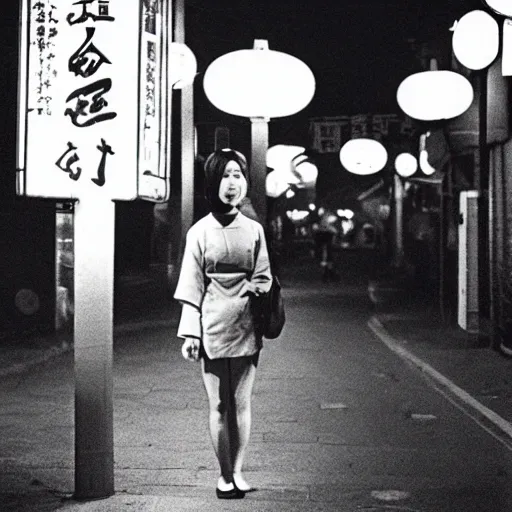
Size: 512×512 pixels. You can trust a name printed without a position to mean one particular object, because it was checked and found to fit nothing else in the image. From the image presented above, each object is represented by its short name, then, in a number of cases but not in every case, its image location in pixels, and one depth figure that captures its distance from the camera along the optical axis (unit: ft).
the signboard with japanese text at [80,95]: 20.10
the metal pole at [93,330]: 20.93
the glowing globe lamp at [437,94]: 46.03
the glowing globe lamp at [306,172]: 79.78
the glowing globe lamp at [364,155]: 64.90
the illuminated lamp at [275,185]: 83.61
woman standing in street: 21.08
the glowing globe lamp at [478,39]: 40.81
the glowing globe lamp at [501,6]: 31.55
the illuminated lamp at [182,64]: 42.98
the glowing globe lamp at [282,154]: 67.09
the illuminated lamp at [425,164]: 70.23
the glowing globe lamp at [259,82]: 30.40
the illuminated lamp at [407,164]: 85.92
